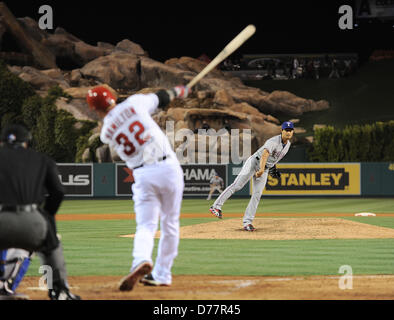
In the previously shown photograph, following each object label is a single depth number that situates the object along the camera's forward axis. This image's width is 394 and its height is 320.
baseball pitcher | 23.80
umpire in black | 10.52
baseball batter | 12.30
